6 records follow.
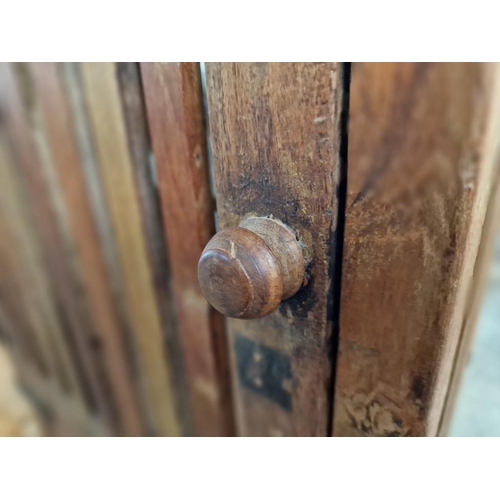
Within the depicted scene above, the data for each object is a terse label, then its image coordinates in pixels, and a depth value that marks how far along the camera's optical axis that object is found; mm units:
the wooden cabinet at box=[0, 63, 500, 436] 217
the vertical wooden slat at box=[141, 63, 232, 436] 347
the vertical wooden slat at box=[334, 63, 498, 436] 198
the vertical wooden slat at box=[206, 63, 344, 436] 245
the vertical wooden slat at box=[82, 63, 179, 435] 473
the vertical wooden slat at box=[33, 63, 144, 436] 572
